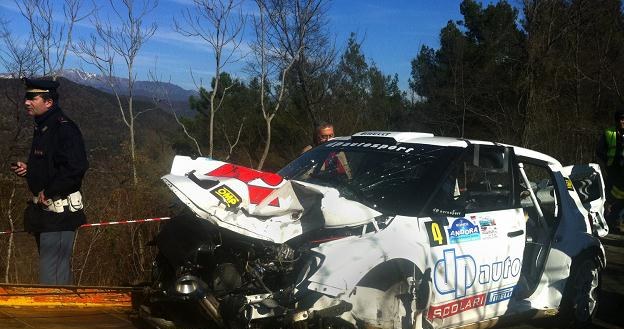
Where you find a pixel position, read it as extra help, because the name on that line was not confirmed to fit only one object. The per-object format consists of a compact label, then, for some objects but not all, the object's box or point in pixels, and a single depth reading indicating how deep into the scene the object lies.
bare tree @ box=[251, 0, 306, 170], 13.79
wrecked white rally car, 3.63
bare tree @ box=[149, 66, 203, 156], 12.95
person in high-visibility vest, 8.36
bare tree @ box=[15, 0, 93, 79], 10.27
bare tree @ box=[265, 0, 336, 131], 16.95
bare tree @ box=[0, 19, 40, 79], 10.19
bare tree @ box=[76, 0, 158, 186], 12.04
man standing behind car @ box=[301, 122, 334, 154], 7.51
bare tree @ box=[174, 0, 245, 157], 12.22
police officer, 4.71
